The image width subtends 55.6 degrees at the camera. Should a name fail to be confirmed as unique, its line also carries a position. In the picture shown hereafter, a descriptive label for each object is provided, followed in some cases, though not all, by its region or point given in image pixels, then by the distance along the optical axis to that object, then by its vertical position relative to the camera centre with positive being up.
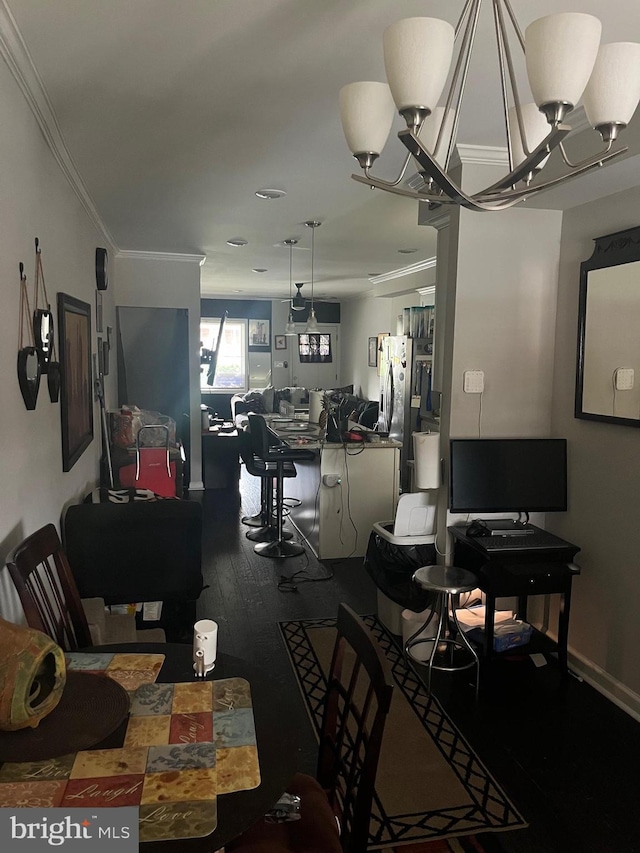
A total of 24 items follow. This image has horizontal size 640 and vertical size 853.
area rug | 2.02 -1.54
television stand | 2.78 -0.96
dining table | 1.10 -0.86
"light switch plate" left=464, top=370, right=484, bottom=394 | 3.03 -0.09
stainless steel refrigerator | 7.38 -0.29
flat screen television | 2.96 -0.55
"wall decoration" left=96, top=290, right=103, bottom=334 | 4.61 +0.36
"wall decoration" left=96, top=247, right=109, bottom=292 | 4.45 +0.67
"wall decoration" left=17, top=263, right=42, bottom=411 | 2.15 -0.02
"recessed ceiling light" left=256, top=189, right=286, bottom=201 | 3.78 +1.05
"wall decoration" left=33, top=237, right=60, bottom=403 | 2.38 +0.08
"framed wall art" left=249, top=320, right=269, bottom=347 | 11.35 +0.52
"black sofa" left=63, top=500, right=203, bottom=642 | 2.90 -0.92
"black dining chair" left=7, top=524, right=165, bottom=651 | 1.90 -0.83
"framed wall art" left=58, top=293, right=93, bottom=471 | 2.94 -0.10
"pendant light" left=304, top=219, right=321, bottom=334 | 6.71 +0.40
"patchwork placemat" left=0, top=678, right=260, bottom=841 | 1.15 -0.84
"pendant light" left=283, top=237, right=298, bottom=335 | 7.43 +0.41
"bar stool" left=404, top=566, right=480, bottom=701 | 2.84 -1.30
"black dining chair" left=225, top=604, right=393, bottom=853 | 1.35 -1.03
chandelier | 1.14 +0.56
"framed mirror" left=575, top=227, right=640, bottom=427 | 2.61 +0.14
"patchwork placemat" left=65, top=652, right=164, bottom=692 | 1.60 -0.84
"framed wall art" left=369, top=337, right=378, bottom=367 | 9.66 +0.16
